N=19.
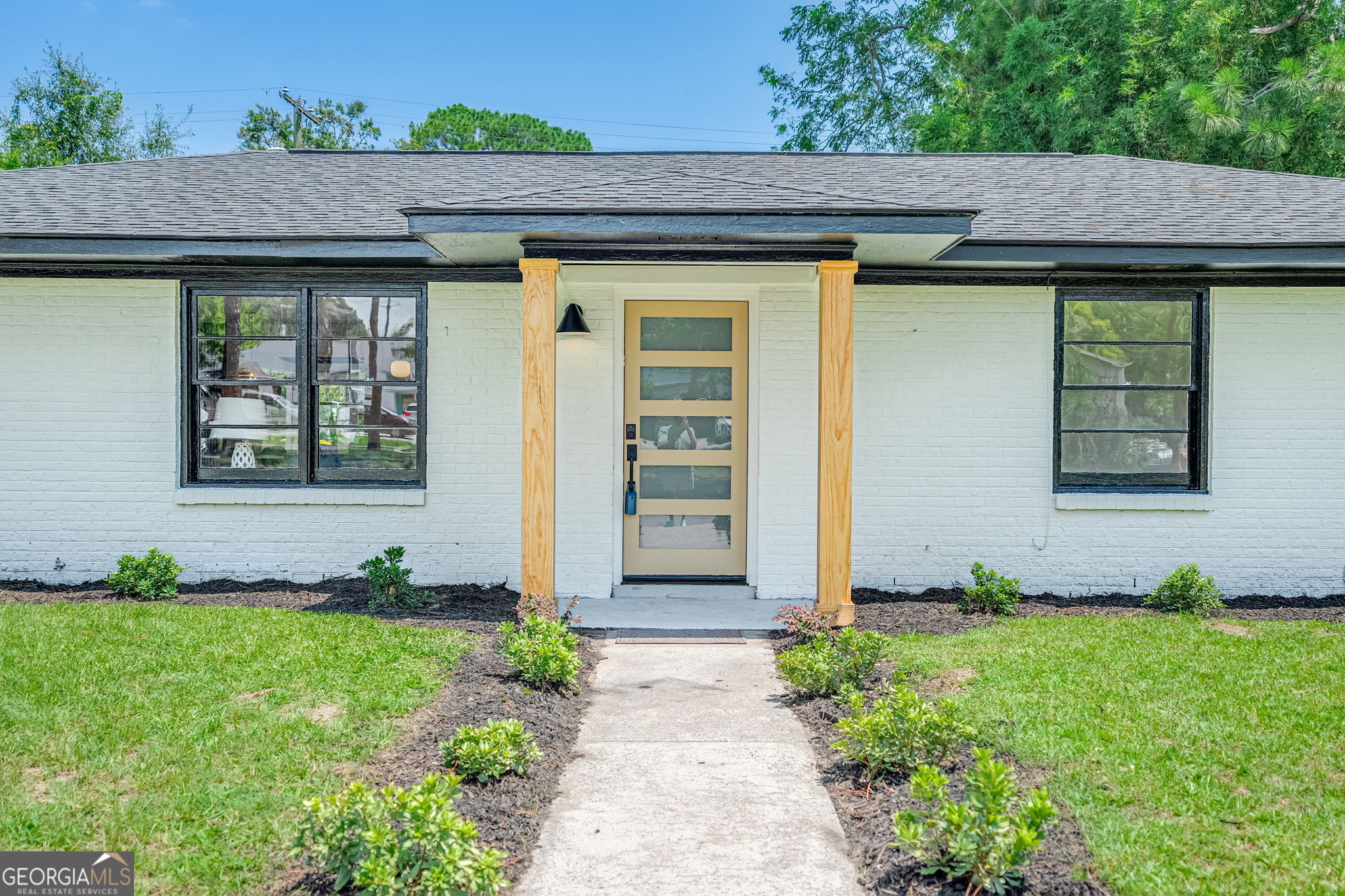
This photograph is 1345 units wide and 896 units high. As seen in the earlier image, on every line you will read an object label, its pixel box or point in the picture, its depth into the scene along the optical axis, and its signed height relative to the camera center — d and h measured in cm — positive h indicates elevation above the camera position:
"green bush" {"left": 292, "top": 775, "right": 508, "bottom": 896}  264 -123
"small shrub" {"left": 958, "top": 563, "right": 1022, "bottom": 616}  675 -115
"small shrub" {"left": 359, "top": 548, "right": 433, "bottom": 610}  674 -113
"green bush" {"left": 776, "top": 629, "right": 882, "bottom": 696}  496 -125
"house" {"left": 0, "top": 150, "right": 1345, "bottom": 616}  747 +16
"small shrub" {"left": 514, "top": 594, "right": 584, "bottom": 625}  587 -112
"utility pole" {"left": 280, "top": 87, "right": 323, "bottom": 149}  2653 +966
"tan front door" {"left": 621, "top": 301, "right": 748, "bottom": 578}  777 +8
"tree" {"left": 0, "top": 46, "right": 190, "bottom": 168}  2548 +900
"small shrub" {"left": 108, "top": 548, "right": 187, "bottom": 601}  690 -112
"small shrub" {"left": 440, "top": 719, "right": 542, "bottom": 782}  363 -128
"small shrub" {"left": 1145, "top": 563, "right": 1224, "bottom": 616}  687 -114
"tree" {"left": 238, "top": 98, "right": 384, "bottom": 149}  3494 +1194
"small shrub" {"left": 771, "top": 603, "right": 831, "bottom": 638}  586 -119
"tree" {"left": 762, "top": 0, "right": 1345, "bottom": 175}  1373 +614
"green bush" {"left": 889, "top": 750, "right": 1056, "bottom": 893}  273 -121
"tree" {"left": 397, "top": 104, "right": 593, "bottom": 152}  4003 +1349
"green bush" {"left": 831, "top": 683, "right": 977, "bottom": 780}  376 -123
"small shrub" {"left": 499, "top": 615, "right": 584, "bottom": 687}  487 -119
